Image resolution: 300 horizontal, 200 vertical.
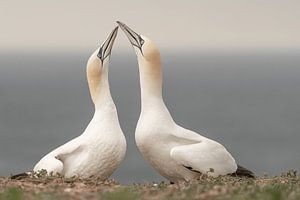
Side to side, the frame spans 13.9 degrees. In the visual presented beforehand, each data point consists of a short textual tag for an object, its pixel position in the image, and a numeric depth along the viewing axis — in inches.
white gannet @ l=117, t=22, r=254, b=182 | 895.1
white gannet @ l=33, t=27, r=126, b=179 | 887.7
